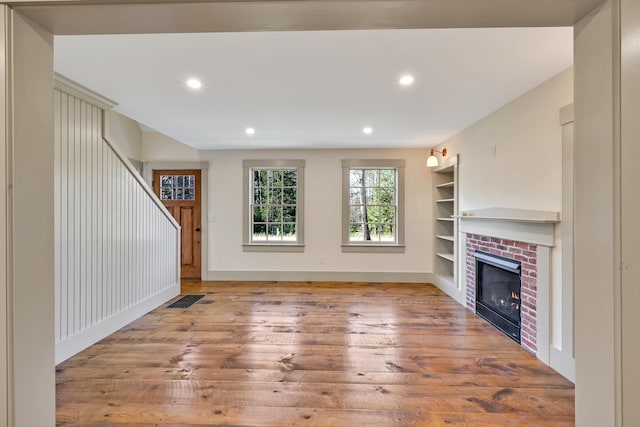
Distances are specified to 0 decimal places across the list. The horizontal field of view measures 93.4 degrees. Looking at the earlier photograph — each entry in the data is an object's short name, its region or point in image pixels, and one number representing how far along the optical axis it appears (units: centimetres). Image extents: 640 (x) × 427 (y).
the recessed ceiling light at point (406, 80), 242
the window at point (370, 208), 542
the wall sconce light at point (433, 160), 476
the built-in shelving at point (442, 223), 507
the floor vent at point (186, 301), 407
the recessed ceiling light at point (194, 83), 254
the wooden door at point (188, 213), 566
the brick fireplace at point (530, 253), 253
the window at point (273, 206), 548
